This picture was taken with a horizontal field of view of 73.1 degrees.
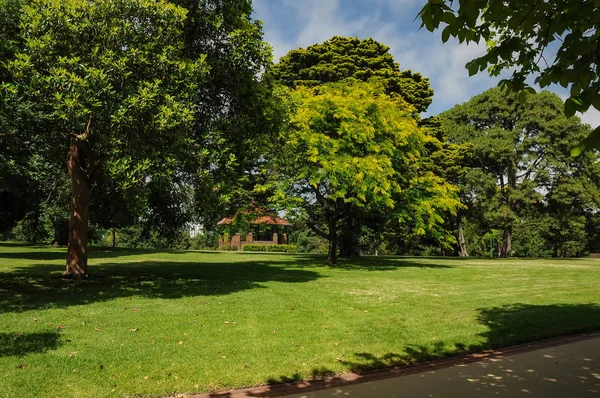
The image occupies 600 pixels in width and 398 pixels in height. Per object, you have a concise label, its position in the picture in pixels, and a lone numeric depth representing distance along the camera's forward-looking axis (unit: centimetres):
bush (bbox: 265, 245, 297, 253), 5287
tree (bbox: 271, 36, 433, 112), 3081
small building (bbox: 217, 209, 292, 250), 5594
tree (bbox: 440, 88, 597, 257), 3716
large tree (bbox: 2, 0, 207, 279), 975
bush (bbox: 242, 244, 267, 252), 5325
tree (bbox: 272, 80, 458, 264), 1883
